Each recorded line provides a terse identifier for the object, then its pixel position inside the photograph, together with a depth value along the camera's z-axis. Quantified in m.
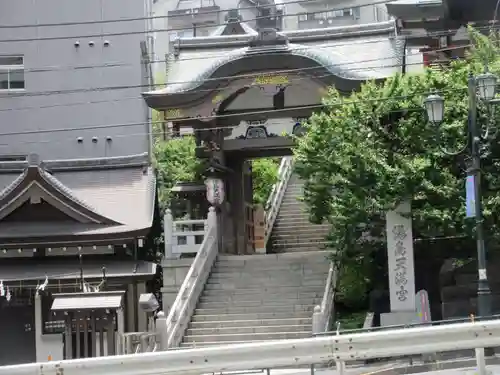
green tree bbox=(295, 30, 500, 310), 21.45
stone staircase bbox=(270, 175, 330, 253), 33.41
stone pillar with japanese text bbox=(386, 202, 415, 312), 21.56
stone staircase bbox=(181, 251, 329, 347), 23.34
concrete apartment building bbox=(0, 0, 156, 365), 24.61
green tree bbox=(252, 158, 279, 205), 37.46
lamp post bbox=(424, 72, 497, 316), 17.67
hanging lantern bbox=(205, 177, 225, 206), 29.14
